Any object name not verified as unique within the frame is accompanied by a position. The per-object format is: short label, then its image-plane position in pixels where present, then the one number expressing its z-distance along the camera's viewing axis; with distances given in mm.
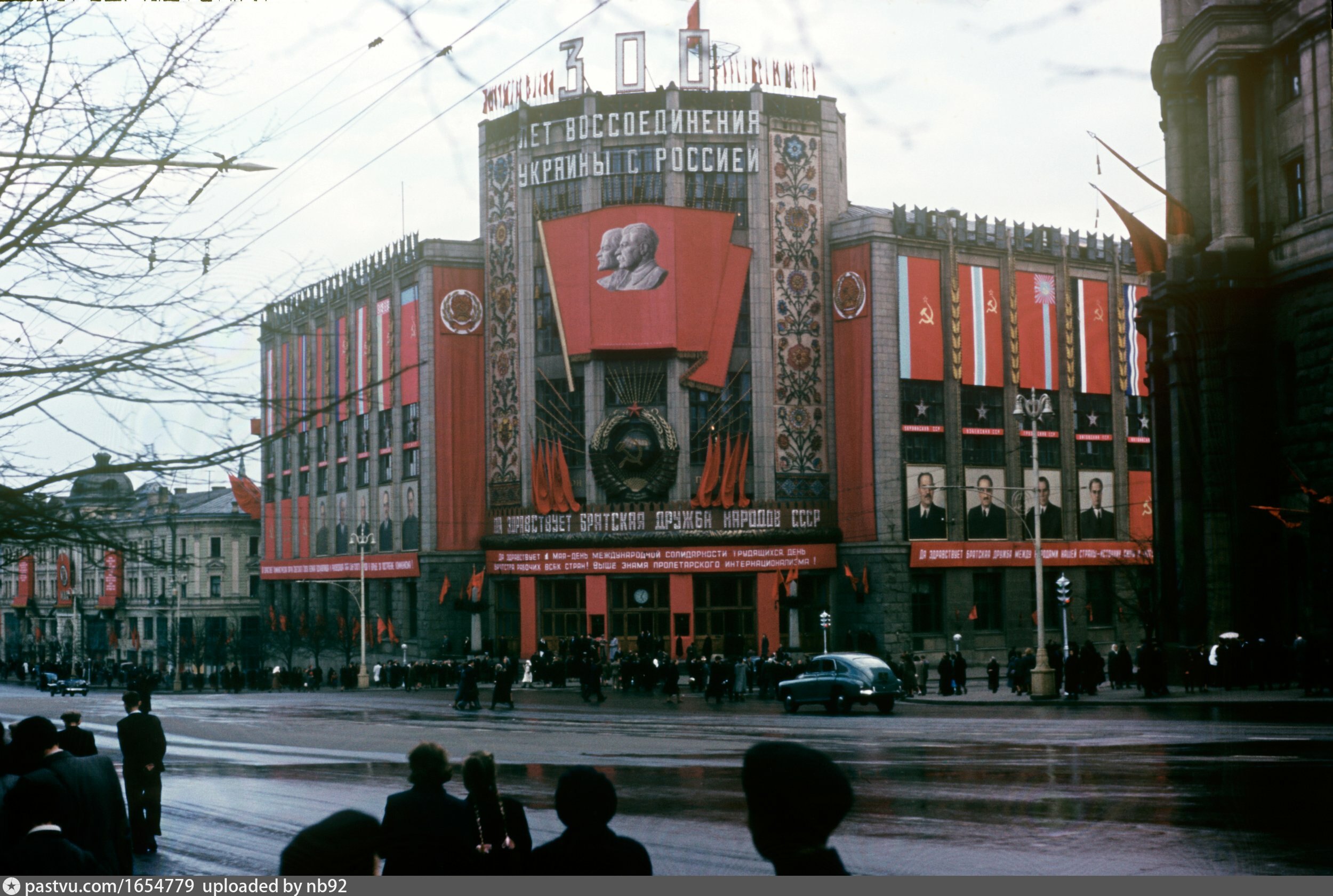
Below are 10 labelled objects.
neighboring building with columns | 40156
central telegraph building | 67688
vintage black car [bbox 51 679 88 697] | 68375
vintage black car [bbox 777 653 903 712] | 36594
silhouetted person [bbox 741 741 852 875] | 4676
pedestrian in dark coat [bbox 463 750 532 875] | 7574
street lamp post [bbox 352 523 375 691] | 68062
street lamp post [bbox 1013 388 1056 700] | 40500
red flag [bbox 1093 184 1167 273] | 46531
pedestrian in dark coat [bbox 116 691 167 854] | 14133
